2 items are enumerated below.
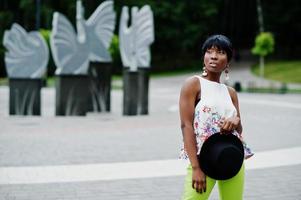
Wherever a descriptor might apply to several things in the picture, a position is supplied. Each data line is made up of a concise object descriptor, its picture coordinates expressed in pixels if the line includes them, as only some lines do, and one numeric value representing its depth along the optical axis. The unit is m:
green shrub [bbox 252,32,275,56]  45.16
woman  3.89
